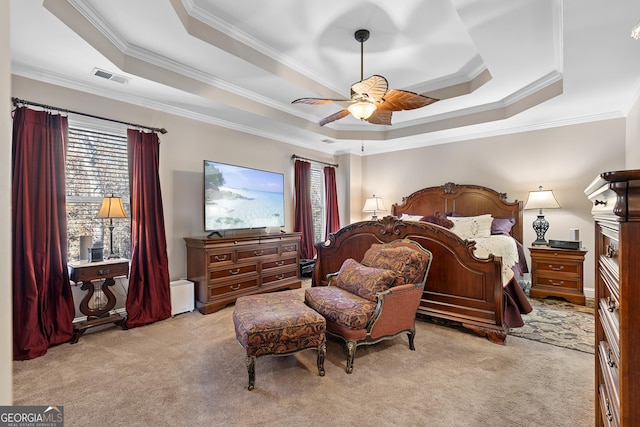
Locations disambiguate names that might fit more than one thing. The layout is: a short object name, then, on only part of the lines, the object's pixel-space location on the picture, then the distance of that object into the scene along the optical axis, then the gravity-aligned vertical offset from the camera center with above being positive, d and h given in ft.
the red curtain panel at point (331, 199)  20.18 +1.02
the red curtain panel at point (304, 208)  17.99 +0.41
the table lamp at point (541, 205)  14.07 +0.26
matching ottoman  6.89 -2.70
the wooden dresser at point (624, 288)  2.55 -0.72
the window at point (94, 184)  10.44 +1.26
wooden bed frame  9.31 -1.99
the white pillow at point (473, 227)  14.47 -0.74
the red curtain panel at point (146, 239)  11.14 -0.80
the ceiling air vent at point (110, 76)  9.50 +4.62
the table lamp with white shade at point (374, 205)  19.47 +0.55
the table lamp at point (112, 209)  9.95 +0.31
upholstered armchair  7.79 -2.37
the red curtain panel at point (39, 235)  8.70 -0.48
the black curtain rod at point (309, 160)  18.09 +3.46
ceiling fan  8.59 +3.51
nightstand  13.10 -2.81
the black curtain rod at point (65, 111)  8.96 +3.54
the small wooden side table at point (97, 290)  9.51 -2.44
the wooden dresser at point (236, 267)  12.19 -2.25
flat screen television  13.11 +0.86
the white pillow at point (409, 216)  16.94 -0.19
